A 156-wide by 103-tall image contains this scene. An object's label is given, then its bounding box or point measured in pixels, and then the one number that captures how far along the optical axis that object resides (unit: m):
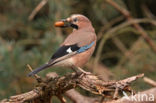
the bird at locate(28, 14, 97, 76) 6.85
